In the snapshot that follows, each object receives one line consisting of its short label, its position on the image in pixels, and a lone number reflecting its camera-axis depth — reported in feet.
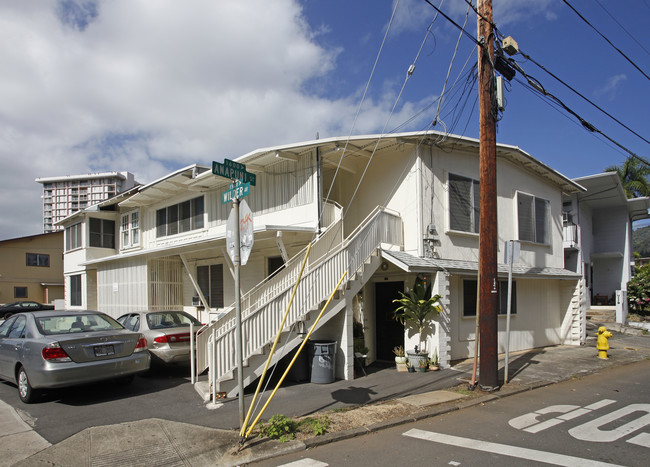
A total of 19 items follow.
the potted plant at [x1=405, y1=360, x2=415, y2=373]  32.45
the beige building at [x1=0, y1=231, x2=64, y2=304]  100.73
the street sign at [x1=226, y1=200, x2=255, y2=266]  18.07
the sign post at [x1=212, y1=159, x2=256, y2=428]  18.02
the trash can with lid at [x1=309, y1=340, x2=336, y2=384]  28.73
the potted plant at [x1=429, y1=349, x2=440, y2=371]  32.58
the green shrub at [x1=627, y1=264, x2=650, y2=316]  63.62
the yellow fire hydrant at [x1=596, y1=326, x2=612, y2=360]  38.55
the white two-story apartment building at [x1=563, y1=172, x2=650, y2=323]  67.21
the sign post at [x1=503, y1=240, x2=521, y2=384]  30.27
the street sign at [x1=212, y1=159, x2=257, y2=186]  18.25
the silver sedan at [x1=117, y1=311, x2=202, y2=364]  30.78
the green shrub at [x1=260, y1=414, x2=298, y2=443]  18.16
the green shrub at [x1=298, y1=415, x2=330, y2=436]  18.88
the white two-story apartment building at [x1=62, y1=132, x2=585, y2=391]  30.60
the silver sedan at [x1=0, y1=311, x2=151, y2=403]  22.58
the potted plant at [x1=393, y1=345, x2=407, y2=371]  32.96
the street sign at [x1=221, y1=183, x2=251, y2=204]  18.45
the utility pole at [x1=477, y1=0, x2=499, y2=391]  26.99
